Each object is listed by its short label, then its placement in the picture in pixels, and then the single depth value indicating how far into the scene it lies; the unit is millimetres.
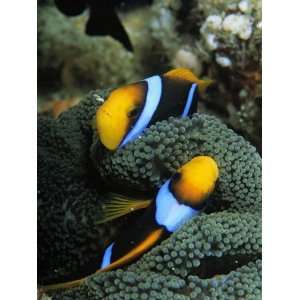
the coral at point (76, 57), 618
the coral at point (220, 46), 594
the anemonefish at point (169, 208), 549
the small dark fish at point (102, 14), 615
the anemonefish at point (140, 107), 553
